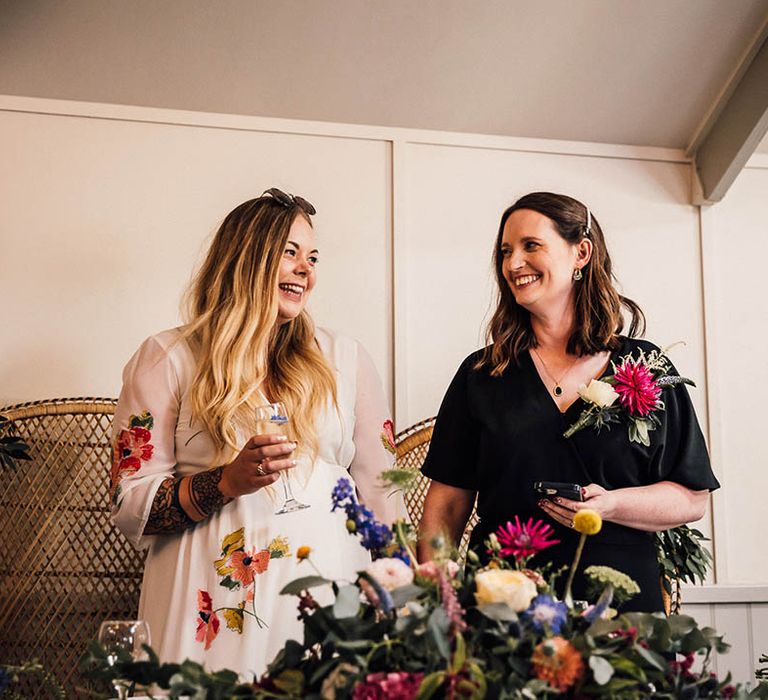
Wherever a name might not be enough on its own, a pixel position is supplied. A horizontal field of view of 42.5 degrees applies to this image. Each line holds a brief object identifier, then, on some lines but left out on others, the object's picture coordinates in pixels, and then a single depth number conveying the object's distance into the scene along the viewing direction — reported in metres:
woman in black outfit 1.96
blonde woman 2.00
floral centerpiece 1.00
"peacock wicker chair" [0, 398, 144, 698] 2.75
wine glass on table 1.24
